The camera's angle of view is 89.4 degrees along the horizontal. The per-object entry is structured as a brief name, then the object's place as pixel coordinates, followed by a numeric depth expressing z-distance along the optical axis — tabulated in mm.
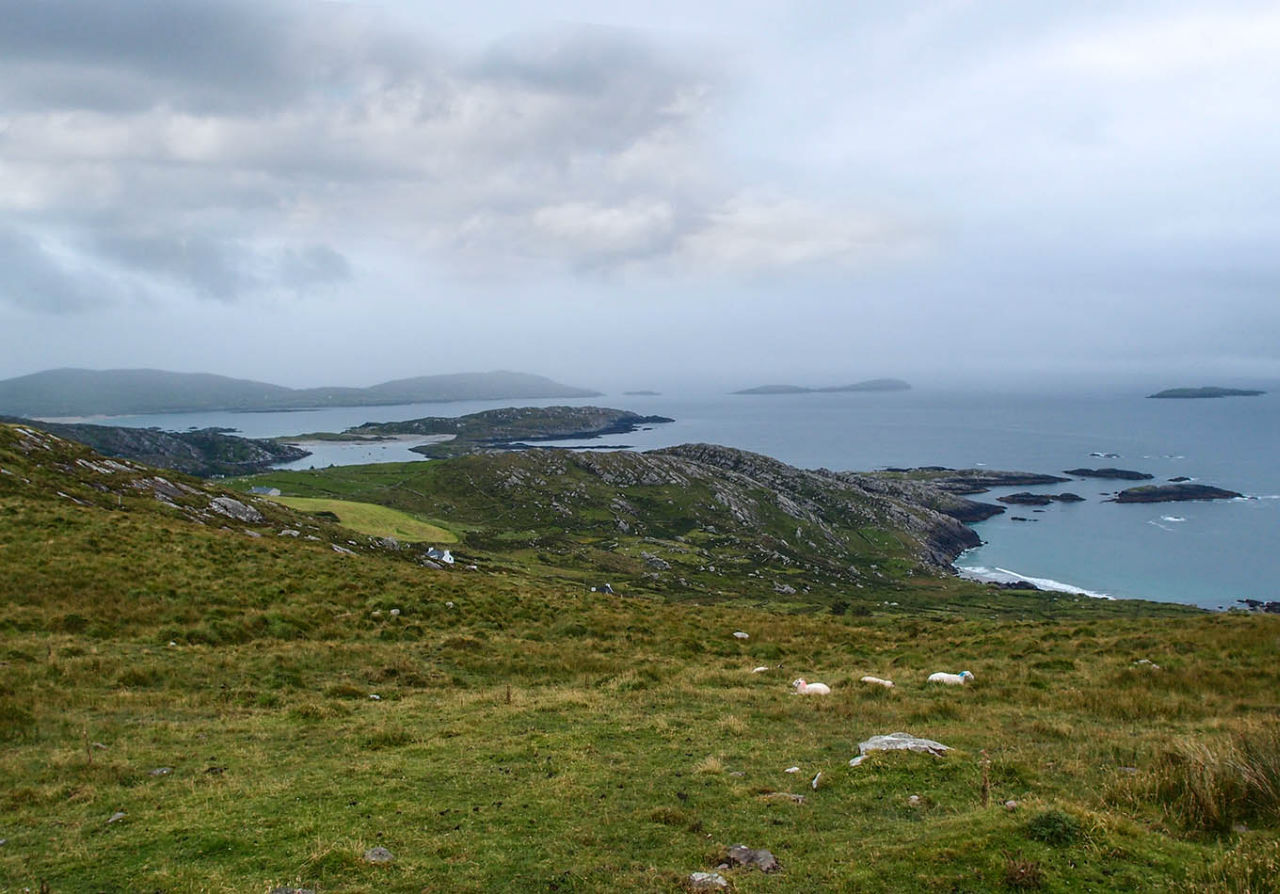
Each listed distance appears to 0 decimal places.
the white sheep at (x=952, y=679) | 18312
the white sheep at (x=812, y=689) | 17297
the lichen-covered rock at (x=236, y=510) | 46062
